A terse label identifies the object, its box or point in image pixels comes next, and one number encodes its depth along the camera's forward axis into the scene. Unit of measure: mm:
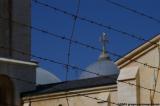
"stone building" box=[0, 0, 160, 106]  24719
